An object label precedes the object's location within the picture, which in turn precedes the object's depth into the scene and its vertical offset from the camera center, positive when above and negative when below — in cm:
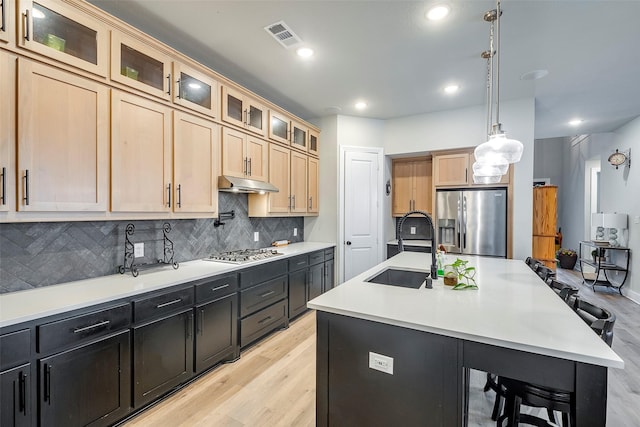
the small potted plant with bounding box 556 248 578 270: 716 -119
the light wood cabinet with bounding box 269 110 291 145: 357 +108
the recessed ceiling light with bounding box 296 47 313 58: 268 +150
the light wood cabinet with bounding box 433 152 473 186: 423 +62
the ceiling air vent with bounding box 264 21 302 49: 235 +150
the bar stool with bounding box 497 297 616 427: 125 -83
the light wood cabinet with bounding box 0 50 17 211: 148 +40
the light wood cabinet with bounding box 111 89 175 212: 199 +40
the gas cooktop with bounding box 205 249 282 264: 282 -49
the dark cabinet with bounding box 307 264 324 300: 385 -97
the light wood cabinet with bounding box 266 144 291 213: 359 +41
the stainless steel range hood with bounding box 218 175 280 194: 278 +25
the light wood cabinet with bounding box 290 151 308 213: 402 +39
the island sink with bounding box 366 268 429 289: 237 -58
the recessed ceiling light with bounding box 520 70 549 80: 308 +149
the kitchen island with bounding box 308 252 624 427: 108 -61
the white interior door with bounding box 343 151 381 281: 453 -3
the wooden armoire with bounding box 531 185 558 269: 528 -24
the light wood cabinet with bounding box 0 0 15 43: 149 +98
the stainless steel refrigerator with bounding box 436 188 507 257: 397 -15
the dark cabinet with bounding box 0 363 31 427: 134 -91
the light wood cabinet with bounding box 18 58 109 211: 157 +41
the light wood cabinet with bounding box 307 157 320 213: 441 +40
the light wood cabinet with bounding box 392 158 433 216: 489 +44
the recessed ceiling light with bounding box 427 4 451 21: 212 +150
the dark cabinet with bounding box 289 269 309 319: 346 -103
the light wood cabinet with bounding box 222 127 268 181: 290 +59
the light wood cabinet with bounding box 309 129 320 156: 442 +106
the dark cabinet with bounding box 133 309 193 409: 187 -103
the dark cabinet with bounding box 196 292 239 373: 229 -104
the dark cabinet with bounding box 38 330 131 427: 149 -99
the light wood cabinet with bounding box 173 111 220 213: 241 +41
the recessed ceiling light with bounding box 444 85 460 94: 348 +151
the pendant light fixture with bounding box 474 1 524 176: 196 +44
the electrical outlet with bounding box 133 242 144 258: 238 -34
